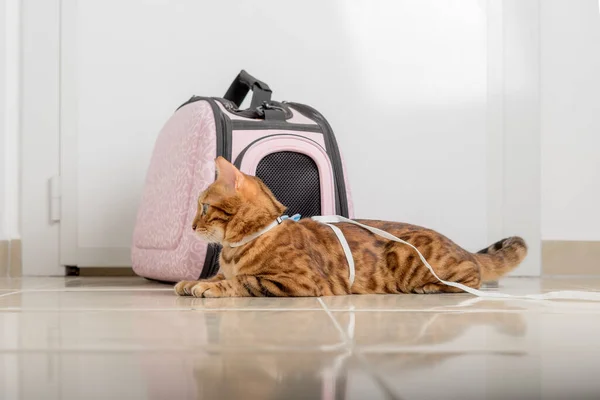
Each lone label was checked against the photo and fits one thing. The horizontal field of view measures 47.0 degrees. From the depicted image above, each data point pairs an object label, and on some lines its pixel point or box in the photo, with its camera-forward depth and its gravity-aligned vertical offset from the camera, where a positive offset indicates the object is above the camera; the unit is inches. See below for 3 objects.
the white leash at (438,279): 56.5 -6.5
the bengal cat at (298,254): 57.9 -4.4
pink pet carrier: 73.0 +4.4
